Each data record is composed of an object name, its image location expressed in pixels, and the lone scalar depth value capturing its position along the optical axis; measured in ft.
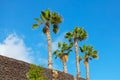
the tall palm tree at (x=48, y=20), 145.07
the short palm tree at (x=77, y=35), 177.88
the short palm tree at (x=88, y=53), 181.33
